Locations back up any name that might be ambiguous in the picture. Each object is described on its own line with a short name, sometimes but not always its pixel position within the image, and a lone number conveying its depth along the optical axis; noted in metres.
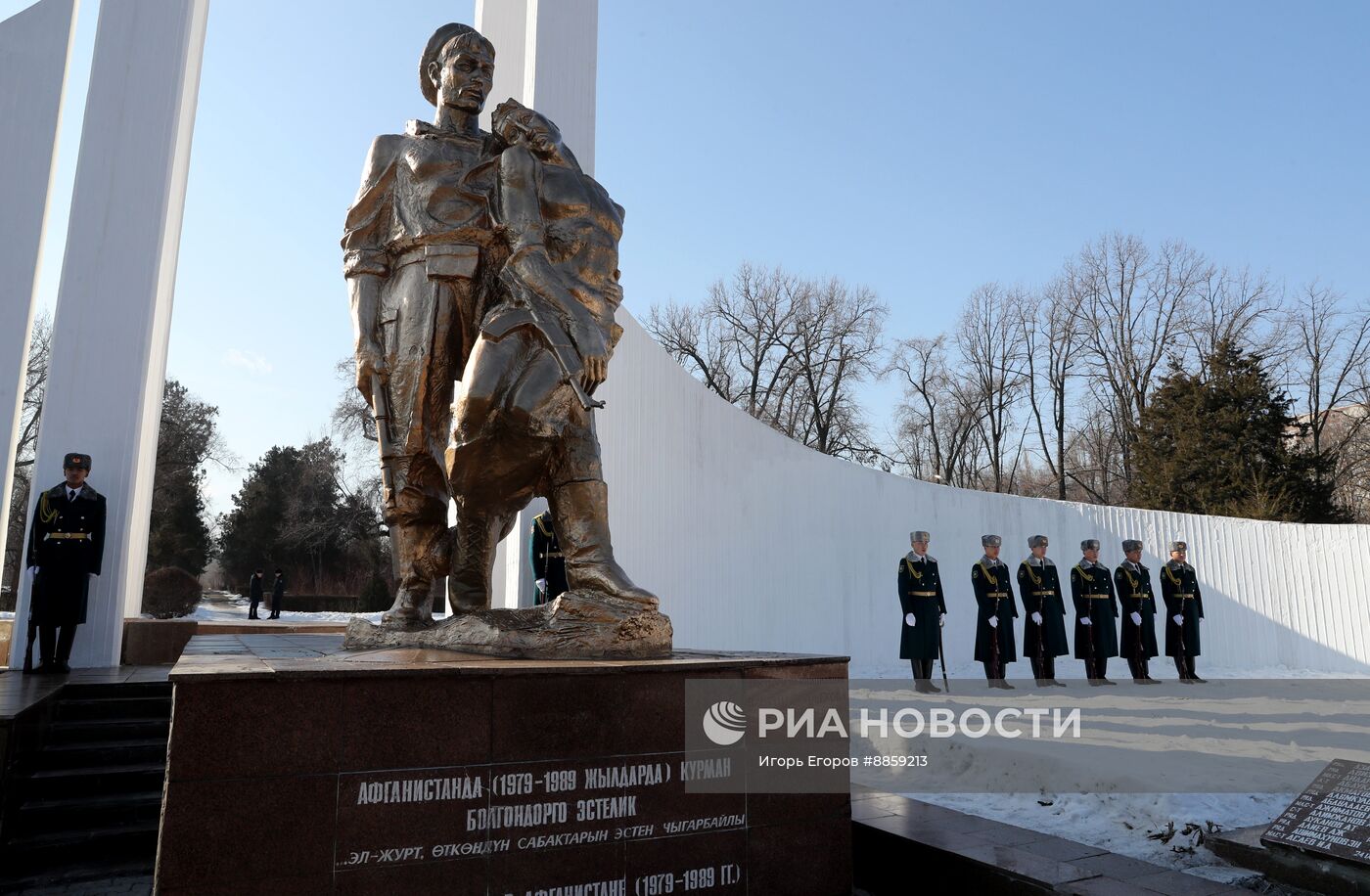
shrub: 17.34
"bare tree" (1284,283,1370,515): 24.66
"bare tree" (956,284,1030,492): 28.38
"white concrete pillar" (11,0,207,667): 7.49
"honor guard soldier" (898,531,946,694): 10.03
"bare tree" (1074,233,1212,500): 26.84
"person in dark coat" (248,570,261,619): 20.15
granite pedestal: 2.18
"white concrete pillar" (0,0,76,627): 7.42
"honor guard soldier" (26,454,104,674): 6.74
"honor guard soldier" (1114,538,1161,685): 11.41
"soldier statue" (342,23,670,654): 3.21
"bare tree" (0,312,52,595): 24.55
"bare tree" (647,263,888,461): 28.09
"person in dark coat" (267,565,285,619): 20.42
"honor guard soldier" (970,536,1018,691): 10.47
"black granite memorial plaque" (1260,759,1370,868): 3.37
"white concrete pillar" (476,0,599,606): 10.09
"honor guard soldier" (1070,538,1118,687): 11.20
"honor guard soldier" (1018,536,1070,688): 10.78
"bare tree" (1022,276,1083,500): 27.61
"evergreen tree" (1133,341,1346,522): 20.88
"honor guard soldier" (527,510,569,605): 7.66
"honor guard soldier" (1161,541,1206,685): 11.89
